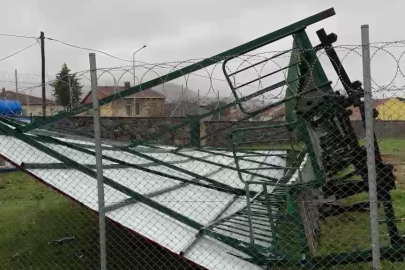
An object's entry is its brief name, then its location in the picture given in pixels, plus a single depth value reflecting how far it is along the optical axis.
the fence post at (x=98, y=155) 4.01
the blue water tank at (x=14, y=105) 8.95
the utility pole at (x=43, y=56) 21.91
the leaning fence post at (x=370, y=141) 3.59
